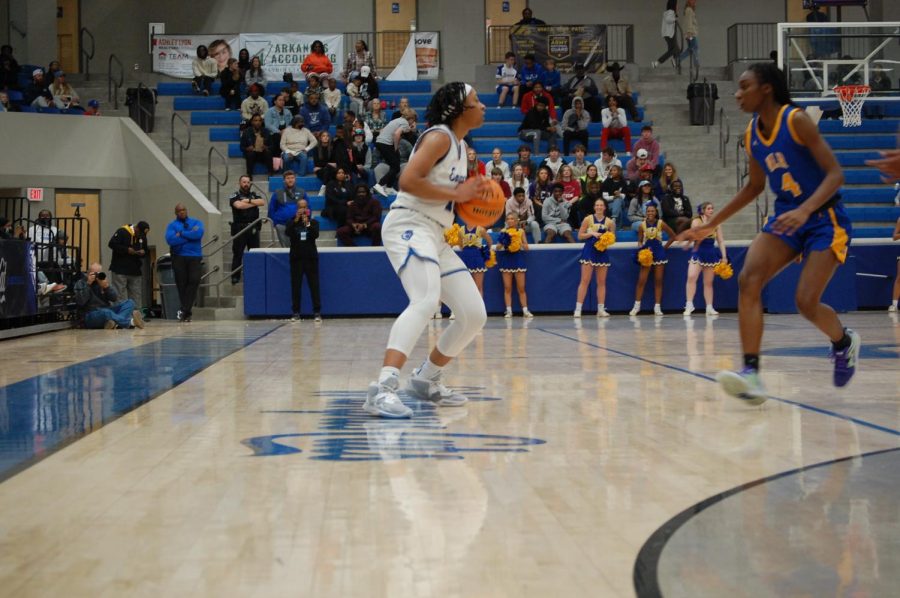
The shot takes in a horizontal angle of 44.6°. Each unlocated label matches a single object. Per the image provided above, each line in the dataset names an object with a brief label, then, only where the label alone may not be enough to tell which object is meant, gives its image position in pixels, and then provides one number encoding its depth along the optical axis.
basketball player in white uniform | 5.62
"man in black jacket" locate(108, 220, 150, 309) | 17.66
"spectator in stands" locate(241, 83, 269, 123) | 22.44
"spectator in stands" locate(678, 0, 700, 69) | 26.00
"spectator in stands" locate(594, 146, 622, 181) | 19.94
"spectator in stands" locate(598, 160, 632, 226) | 19.00
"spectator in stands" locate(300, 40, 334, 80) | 24.73
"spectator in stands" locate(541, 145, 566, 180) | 19.94
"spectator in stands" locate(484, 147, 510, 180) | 19.14
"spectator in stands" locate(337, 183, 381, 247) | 18.36
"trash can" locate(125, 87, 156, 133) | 23.47
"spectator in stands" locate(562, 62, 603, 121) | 22.91
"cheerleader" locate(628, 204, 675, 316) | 17.42
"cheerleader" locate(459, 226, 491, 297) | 16.92
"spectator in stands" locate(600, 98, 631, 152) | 21.73
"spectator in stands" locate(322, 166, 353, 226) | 19.16
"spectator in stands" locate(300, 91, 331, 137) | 21.97
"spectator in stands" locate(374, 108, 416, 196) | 17.99
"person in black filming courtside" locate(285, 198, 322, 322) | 17.05
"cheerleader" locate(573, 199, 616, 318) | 17.14
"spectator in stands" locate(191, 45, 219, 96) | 24.94
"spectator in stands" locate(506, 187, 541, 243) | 18.00
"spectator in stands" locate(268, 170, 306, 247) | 18.52
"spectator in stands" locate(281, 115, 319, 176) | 21.16
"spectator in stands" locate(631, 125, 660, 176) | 20.31
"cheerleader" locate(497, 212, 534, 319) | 17.41
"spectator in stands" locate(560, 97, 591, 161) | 21.66
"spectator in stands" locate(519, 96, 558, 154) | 21.94
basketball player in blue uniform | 5.72
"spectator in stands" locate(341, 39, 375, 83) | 24.52
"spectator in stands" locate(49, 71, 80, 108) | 22.48
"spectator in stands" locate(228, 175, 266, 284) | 18.67
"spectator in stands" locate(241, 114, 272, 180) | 21.45
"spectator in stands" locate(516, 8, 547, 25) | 26.16
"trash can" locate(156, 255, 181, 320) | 18.89
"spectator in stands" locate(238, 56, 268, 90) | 24.12
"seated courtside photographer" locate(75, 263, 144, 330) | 15.45
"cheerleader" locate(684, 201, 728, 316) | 17.20
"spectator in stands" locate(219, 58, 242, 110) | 24.00
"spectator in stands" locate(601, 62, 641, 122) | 23.27
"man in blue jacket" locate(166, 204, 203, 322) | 17.64
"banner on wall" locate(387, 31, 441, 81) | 27.33
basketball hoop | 16.41
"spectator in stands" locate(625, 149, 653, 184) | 19.72
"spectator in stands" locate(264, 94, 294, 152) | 21.64
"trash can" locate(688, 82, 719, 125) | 24.23
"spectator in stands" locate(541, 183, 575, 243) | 18.41
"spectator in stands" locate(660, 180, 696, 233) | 18.14
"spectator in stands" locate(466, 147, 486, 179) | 15.42
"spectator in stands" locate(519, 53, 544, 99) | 23.88
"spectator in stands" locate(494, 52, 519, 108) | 24.09
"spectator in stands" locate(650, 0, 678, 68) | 26.72
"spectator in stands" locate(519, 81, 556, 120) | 22.52
